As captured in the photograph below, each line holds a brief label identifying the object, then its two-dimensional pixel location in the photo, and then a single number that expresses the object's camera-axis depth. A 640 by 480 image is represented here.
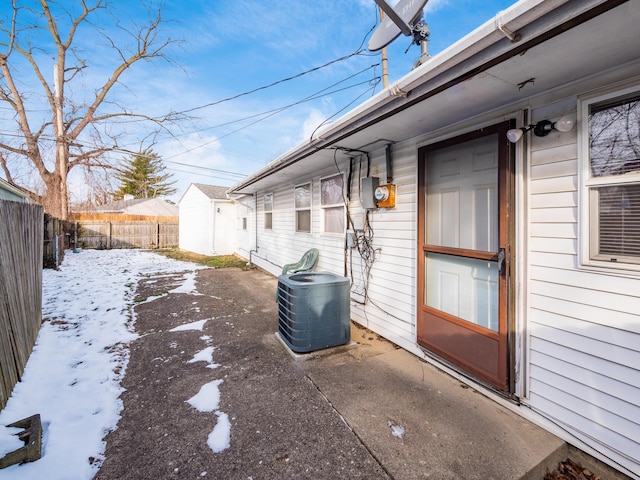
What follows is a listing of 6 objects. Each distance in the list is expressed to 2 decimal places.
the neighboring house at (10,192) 6.89
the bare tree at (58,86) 13.16
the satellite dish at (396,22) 2.70
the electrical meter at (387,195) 3.70
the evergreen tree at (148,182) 32.88
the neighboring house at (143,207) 28.21
